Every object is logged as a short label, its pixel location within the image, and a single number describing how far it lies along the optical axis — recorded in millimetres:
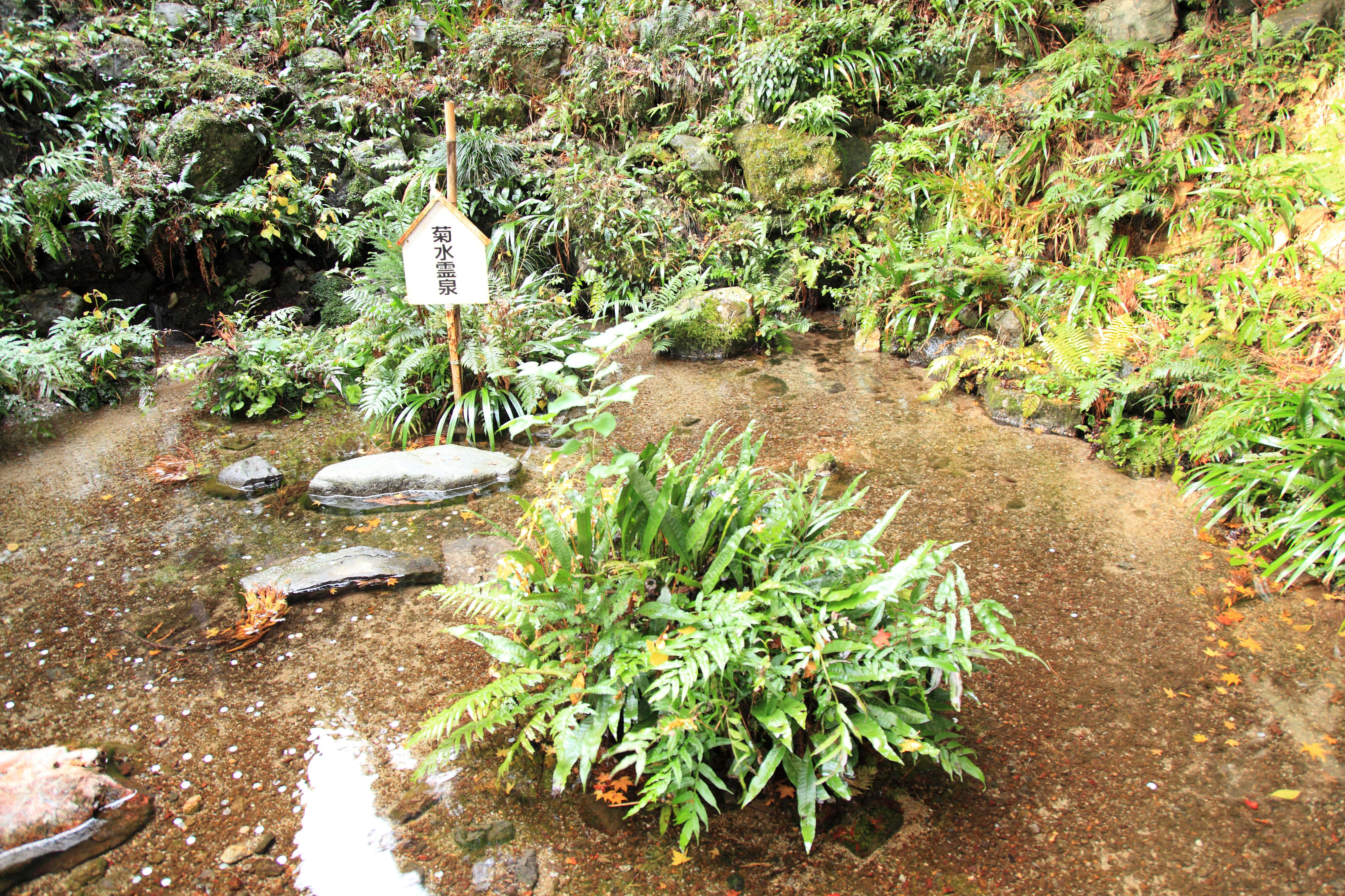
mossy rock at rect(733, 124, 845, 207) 7656
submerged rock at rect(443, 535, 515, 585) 3461
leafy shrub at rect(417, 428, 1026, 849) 2027
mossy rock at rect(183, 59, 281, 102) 7559
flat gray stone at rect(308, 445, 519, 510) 4223
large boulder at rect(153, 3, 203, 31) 8328
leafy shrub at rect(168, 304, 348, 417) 5367
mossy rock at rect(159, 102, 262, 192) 6895
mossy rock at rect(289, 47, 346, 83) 8297
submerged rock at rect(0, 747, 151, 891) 2037
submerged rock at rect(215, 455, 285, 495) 4371
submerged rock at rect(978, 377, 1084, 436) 4840
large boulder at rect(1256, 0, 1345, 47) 5793
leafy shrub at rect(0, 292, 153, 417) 5320
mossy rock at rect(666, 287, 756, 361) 6625
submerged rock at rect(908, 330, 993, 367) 6105
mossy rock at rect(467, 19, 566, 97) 8727
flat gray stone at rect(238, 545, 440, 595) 3311
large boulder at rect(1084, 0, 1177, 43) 6961
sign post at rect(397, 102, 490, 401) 4570
